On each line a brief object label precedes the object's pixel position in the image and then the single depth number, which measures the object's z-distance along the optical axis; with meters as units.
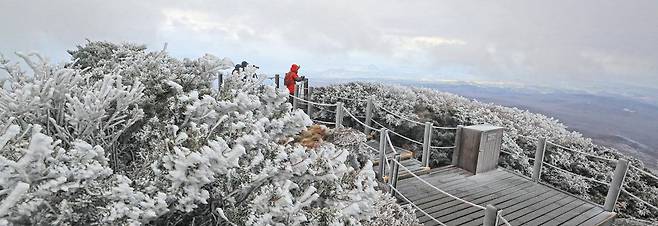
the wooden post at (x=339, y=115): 7.60
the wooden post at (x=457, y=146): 6.62
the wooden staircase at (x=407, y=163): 6.16
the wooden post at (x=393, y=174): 5.20
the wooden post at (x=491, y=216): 3.57
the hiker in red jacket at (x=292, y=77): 9.63
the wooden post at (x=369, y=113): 8.27
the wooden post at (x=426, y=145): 6.23
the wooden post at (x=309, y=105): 9.77
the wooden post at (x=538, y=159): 6.06
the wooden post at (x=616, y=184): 5.15
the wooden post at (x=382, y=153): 5.41
